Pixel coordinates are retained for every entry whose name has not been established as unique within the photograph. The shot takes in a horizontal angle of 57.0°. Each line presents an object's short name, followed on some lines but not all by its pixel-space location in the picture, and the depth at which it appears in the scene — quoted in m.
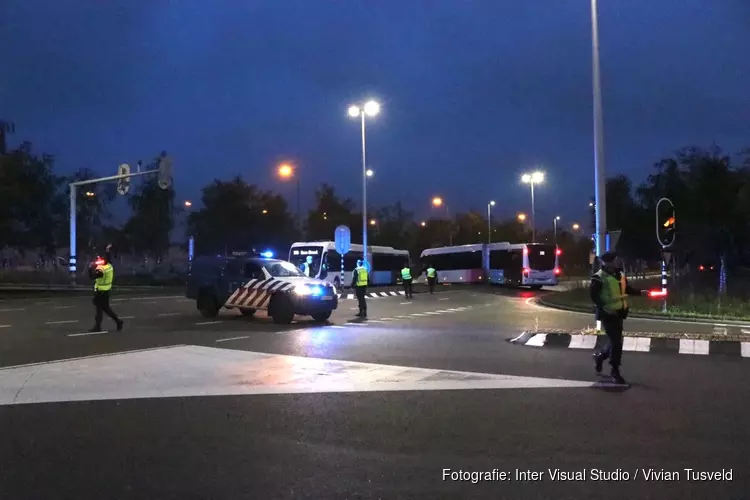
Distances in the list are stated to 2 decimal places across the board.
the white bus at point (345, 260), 43.09
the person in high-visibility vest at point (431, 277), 37.00
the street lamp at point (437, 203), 47.44
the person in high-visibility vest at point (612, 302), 9.61
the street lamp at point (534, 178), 49.44
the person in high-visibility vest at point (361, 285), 21.02
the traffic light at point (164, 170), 30.38
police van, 18.62
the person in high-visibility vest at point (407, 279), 32.91
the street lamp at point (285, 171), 29.44
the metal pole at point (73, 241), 39.28
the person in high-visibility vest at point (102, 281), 15.42
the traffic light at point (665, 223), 19.12
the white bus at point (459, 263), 50.97
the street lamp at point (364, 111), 33.34
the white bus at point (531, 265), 46.22
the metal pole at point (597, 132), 15.71
